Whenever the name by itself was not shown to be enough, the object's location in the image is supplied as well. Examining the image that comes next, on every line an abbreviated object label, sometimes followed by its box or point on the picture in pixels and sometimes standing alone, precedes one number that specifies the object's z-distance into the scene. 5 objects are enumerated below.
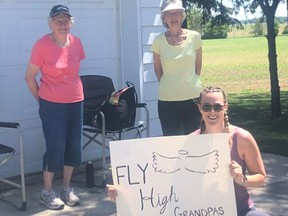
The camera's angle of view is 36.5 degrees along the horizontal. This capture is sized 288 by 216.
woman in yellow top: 3.62
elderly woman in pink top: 3.59
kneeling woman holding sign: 2.29
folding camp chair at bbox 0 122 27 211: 3.61
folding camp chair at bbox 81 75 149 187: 4.19
